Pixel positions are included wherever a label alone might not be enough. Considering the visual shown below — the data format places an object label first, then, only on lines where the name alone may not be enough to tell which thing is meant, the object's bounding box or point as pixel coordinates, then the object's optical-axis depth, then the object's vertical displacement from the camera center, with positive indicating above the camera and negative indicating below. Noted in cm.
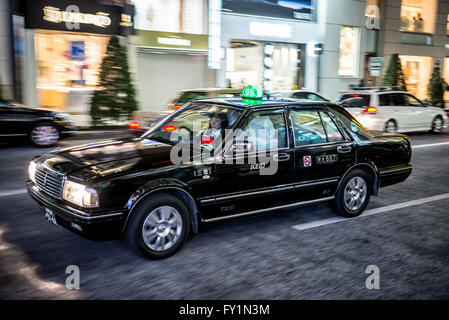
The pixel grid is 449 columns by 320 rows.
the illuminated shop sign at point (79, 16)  1547 +231
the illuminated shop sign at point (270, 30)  2142 +259
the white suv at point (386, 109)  1331 -80
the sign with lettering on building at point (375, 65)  1827 +73
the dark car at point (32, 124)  1034 -110
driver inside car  467 -53
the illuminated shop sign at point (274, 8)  2065 +362
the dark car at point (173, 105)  991 -62
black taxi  396 -93
